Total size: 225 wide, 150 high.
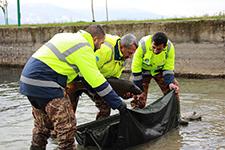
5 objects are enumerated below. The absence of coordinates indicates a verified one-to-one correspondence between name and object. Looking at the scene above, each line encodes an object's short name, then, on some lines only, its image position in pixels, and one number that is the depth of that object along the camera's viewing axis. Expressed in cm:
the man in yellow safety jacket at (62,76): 492
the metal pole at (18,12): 1972
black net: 581
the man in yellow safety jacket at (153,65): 695
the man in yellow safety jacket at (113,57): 593
